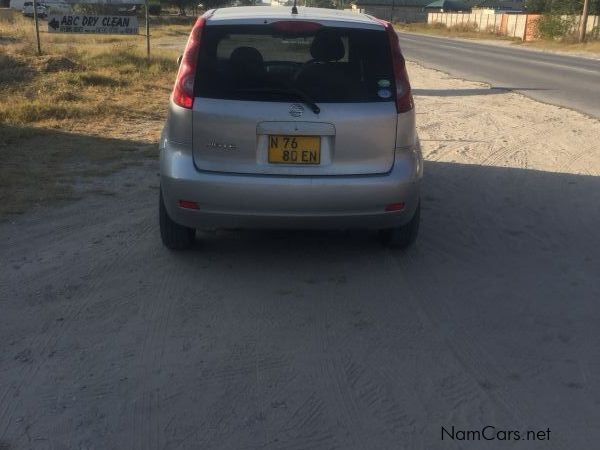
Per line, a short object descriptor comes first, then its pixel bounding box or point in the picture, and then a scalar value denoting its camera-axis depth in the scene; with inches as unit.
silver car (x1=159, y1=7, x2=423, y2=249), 179.8
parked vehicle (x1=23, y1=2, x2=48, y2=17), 2053.6
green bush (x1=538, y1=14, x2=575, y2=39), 1872.5
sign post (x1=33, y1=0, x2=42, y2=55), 733.9
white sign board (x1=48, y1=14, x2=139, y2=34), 757.3
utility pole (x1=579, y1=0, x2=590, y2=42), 1693.7
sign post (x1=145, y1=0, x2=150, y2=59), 808.6
